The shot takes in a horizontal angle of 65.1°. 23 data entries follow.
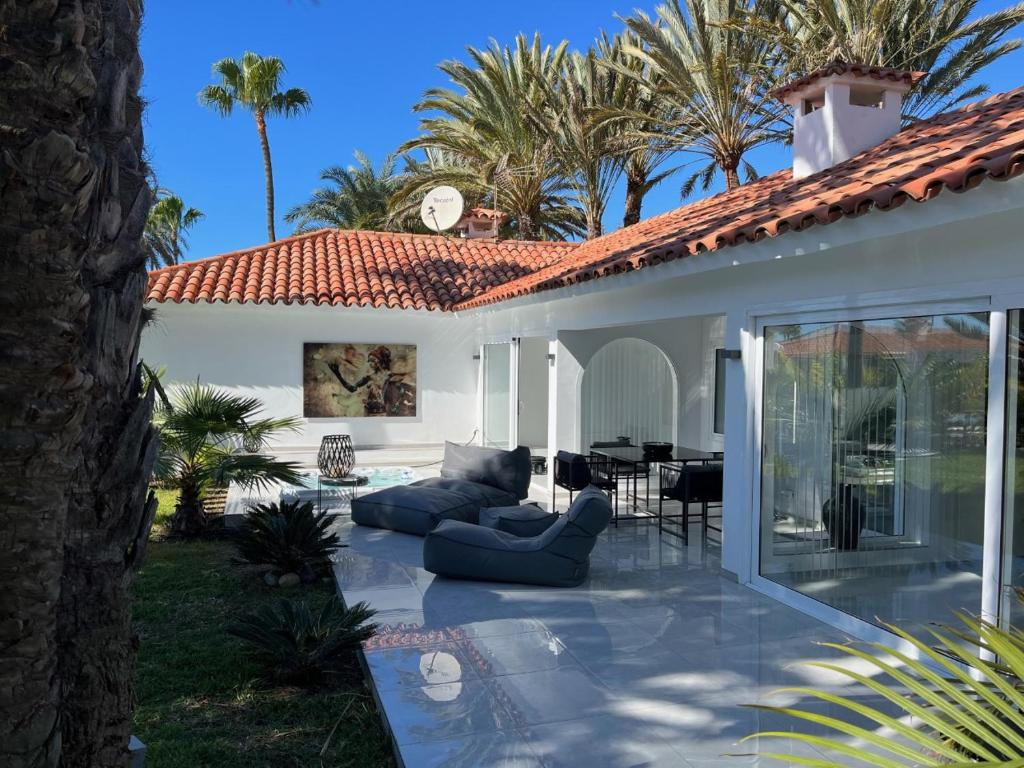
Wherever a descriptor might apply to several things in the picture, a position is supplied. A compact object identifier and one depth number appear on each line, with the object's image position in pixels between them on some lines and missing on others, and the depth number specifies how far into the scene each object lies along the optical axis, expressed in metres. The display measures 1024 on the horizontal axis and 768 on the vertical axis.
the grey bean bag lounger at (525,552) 7.61
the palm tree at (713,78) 18.36
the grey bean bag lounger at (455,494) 9.90
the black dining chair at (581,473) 11.04
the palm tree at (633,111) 21.05
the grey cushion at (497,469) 11.04
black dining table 10.73
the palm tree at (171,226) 39.62
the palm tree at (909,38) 16.56
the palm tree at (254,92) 31.27
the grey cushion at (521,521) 8.78
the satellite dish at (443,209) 19.70
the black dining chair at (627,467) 11.61
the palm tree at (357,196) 34.81
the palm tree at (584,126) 22.30
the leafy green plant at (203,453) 9.47
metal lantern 12.88
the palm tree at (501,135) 23.62
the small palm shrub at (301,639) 5.57
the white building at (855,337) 5.20
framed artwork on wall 17.52
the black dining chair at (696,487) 9.76
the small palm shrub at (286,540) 8.27
